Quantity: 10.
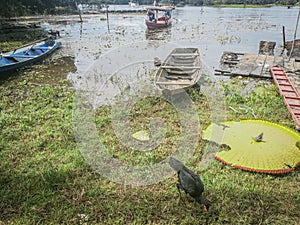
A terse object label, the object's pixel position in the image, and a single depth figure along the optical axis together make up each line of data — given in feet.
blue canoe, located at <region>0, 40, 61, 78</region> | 24.39
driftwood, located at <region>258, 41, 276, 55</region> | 32.25
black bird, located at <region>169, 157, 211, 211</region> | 7.78
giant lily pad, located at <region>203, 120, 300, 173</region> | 10.23
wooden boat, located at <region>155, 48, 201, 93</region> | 17.69
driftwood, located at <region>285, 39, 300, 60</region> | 29.57
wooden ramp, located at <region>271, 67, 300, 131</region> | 14.50
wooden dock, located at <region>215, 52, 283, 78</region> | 23.72
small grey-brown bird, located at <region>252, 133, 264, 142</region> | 11.62
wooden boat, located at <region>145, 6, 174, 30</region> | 59.31
